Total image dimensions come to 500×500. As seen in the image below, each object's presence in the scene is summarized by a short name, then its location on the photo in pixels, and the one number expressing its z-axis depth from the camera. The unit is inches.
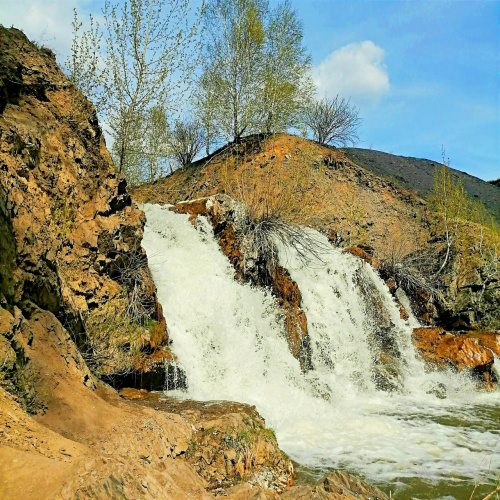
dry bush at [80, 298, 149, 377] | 228.7
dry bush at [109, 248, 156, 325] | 305.0
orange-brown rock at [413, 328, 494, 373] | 427.5
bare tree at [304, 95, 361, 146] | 992.2
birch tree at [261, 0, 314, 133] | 875.4
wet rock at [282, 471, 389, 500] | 117.9
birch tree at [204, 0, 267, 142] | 801.6
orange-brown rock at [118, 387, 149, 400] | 270.4
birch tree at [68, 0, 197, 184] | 389.4
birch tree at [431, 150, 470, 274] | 704.1
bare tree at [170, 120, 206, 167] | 1015.0
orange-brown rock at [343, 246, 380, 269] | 582.9
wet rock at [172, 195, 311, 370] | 399.2
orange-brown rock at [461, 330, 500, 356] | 462.0
